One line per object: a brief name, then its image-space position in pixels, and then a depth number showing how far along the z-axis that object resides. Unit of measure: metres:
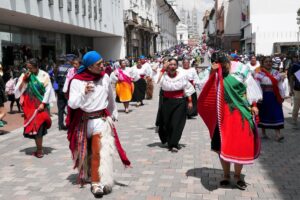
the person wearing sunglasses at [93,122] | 5.23
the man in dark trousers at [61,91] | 10.51
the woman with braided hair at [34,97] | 7.46
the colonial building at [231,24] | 60.34
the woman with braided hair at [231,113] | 5.18
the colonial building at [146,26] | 38.34
